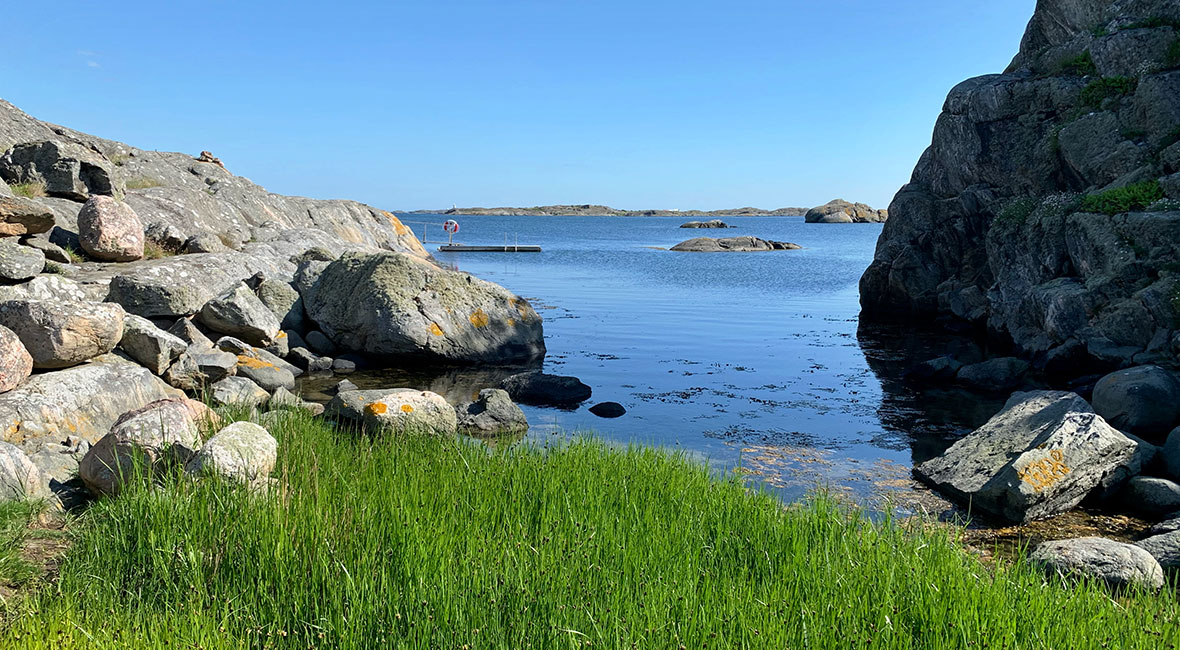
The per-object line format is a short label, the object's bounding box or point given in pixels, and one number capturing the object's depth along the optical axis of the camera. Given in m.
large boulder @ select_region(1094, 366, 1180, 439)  14.28
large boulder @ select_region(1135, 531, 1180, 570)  8.94
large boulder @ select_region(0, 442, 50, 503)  7.81
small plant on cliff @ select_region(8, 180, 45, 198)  18.34
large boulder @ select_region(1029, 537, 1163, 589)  8.27
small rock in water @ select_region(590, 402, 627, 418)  16.88
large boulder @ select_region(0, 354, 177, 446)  9.77
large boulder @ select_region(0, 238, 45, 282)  13.20
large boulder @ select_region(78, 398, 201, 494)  8.13
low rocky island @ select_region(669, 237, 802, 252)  94.25
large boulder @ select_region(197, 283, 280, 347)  18.20
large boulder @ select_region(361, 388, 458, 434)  12.70
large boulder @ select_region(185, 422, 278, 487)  7.72
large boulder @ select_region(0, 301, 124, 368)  10.95
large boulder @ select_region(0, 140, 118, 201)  18.94
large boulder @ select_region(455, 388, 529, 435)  14.88
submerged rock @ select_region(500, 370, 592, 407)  17.89
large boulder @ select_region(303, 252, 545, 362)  20.34
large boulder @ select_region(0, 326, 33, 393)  10.05
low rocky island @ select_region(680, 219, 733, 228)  188.38
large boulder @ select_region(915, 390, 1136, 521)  10.84
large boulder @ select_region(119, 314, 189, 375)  13.31
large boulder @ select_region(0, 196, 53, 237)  15.37
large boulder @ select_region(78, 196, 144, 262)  17.97
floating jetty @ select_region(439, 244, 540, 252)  80.50
